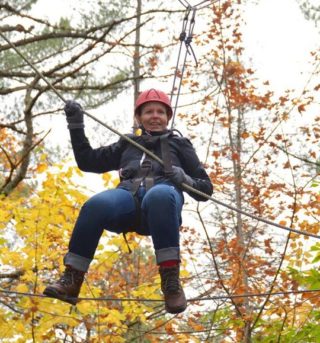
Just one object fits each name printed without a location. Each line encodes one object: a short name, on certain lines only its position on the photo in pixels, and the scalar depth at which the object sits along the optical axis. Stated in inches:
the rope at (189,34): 374.3
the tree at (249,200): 482.9
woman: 247.8
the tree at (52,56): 518.0
